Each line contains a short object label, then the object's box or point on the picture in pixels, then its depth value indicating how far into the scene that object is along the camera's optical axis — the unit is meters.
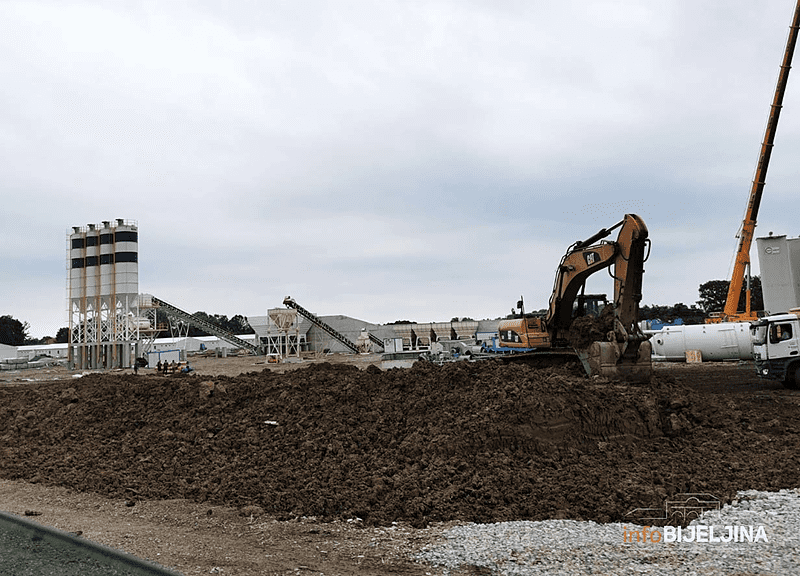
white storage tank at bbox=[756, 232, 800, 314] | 38.81
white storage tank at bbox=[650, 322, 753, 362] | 32.00
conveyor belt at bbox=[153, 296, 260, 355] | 62.62
